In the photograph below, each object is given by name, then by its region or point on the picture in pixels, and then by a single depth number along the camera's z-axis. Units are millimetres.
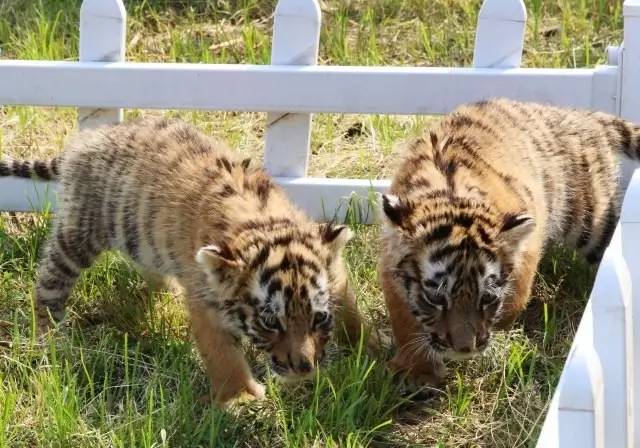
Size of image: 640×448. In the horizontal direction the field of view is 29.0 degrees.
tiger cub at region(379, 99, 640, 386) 4523
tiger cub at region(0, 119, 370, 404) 4449
